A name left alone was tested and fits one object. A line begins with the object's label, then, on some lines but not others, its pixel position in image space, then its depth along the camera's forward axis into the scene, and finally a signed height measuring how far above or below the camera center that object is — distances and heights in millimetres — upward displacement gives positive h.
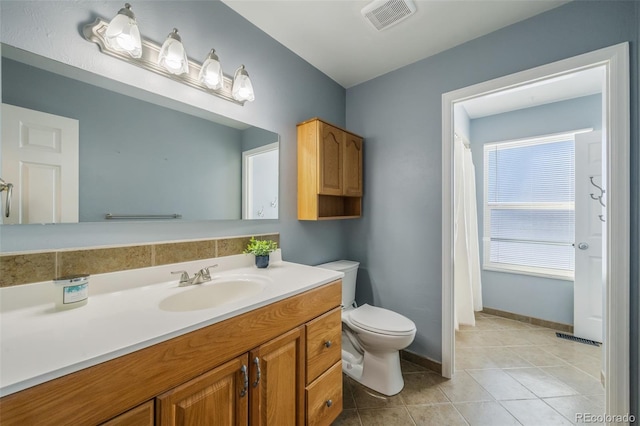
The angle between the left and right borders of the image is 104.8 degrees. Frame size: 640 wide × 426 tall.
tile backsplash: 848 -194
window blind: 2598 +73
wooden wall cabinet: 1812 +370
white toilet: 1626 -929
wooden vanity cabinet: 565 -519
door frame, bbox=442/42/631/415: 1291 -45
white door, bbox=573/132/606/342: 2264 -246
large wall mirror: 869 +266
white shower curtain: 2547 -418
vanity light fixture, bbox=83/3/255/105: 1007 +732
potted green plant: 1482 -230
